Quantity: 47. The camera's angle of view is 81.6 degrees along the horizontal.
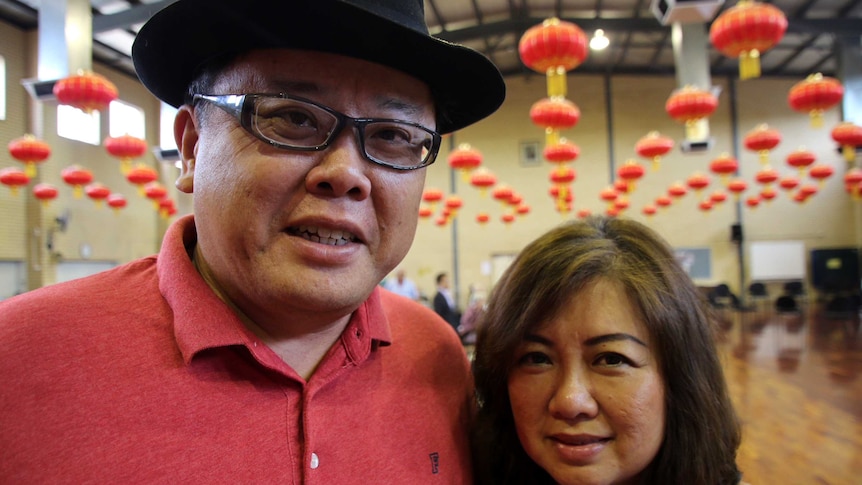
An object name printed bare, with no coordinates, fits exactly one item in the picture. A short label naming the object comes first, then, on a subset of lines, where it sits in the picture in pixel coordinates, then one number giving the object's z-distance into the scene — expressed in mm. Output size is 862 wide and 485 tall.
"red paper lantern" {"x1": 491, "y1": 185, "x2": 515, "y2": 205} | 10058
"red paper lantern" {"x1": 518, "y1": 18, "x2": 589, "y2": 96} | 4730
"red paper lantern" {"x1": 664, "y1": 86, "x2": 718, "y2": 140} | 5965
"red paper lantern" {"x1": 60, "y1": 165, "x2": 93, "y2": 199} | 7691
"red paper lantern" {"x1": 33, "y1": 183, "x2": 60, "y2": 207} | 7961
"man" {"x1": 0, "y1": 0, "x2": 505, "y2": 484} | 681
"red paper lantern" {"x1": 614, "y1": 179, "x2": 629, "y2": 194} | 10647
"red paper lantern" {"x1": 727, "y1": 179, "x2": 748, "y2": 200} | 11180
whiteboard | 13258
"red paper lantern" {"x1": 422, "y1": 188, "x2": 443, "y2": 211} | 10172
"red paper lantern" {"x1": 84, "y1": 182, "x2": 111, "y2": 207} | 8805
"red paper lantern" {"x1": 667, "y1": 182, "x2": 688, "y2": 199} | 11148
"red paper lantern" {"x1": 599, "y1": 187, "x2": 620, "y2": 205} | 11482
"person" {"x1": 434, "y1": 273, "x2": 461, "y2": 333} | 6070
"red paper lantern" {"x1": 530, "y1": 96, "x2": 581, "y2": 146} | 6250
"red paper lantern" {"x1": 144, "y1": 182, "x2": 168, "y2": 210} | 9219
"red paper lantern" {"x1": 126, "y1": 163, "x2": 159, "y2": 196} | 7977
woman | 945
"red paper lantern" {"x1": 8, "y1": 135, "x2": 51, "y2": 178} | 5447
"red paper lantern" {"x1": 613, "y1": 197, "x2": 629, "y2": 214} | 12308
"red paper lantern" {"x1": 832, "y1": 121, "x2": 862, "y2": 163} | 7750
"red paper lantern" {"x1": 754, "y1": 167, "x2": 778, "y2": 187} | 10586
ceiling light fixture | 10359
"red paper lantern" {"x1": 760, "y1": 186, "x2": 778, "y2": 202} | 11930
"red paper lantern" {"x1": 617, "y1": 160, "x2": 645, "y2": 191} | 9156
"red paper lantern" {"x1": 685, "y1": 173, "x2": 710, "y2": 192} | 10289
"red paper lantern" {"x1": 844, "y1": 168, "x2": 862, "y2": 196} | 10383
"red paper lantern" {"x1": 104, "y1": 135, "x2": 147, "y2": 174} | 6547
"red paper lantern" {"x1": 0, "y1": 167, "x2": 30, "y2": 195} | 7047
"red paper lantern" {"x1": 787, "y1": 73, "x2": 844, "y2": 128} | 6023
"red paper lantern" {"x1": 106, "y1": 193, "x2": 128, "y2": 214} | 9562
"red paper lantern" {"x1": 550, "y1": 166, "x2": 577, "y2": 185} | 8938
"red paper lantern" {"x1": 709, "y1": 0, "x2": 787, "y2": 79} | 4422
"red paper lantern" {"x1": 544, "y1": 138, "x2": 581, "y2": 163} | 7945
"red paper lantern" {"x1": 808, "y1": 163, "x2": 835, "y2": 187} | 10241
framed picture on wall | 14312
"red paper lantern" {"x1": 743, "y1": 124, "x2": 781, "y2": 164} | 7578
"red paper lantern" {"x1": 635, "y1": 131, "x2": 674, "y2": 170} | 8023
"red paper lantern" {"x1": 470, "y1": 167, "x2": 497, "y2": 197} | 9180
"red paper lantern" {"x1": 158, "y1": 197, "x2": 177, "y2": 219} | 9973
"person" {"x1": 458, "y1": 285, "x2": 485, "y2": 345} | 4302
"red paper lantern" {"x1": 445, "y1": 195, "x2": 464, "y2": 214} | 10938
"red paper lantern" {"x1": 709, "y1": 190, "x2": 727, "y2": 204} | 12094
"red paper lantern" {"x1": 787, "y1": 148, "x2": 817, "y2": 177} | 8977
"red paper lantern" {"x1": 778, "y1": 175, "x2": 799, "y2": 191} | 11172
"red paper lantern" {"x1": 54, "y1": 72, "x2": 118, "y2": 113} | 4863
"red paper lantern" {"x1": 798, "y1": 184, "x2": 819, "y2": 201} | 11742
